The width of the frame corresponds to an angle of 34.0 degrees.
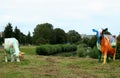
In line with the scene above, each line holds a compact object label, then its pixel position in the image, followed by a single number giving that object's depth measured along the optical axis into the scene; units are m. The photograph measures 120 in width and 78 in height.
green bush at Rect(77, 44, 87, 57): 27.69
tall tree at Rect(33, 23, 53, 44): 64.44
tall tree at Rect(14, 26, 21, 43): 46.78
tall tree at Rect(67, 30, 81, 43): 78.51
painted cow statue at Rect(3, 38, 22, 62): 13.39
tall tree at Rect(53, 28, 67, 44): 67.97
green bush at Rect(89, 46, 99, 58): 24.46
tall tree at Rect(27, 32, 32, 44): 67.04
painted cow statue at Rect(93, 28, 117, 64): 12.32
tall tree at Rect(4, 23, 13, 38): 43.45
